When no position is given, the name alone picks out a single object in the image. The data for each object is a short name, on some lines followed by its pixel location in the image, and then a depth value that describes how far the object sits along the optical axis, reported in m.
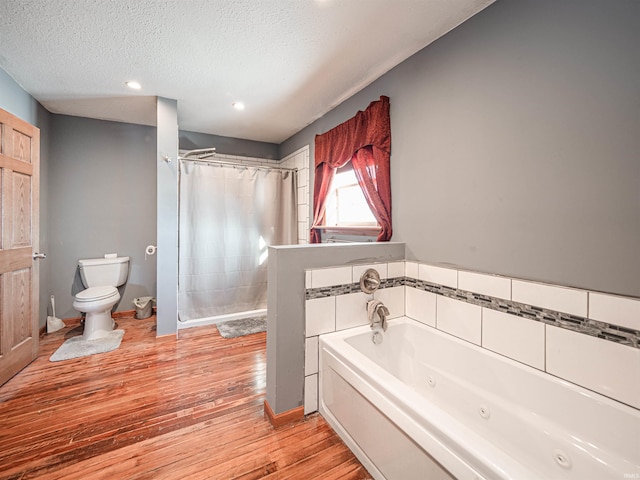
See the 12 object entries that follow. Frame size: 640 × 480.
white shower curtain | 2.97
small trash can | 3.17
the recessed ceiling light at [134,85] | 2.36
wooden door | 1.91
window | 2.63
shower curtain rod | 2.94
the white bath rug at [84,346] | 2.32
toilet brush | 2.81
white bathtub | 0.91
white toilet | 2.57
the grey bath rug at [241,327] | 2.79
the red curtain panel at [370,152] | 2.10
